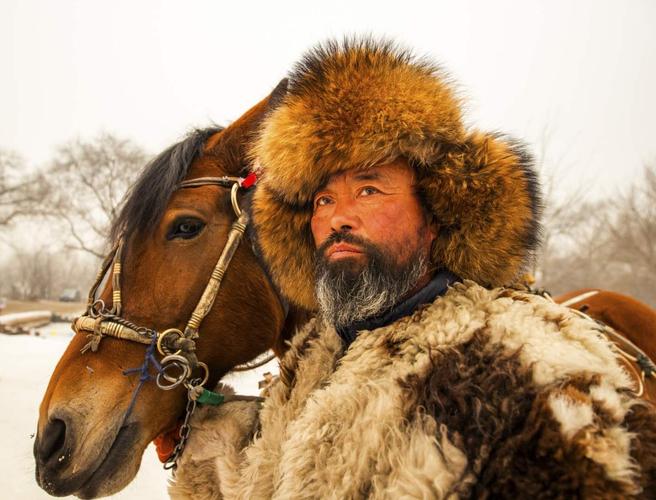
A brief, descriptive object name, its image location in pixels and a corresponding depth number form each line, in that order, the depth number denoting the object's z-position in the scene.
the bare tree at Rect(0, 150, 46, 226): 24.92
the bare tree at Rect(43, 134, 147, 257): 23.64
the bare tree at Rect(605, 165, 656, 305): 22.00
